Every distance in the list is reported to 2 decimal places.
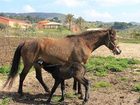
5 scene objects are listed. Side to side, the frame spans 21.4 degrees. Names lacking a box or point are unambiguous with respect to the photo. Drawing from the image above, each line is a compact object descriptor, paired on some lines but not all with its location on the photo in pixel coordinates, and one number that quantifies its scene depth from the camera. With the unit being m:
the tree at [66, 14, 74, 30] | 104.31
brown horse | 10.67
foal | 9.87
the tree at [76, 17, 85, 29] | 113.69
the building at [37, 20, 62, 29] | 129.62
